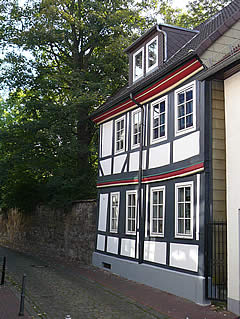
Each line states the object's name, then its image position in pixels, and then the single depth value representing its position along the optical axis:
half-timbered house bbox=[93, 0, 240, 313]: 10.44
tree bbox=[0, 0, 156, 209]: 19.88
